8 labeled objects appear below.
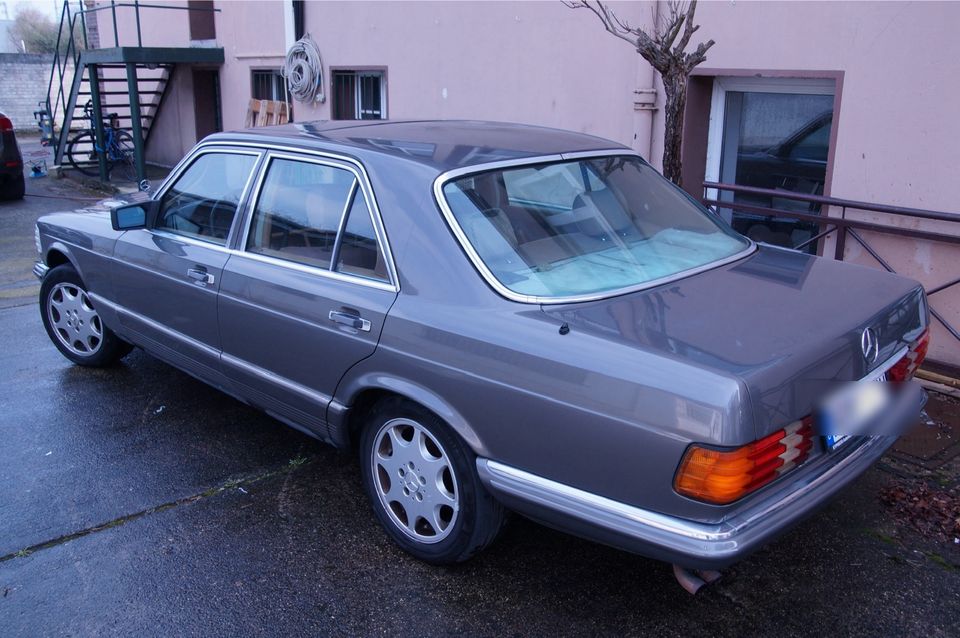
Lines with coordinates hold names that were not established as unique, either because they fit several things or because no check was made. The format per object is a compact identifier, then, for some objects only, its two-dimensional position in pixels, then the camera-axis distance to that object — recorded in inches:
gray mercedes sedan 105.7
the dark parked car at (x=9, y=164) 492.1
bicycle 607.5
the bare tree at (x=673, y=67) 205.3
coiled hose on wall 448.5
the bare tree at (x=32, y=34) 1692.3
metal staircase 520.4
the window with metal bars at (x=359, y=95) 425.7
